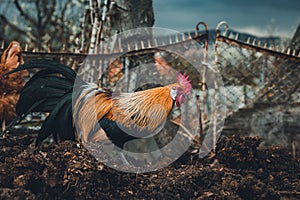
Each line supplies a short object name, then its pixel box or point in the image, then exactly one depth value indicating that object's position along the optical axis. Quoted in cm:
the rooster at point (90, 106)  354
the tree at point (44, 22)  996
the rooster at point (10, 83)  442
